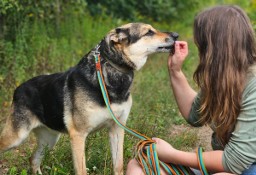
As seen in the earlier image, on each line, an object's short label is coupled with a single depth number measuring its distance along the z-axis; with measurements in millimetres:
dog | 4082
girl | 3029
